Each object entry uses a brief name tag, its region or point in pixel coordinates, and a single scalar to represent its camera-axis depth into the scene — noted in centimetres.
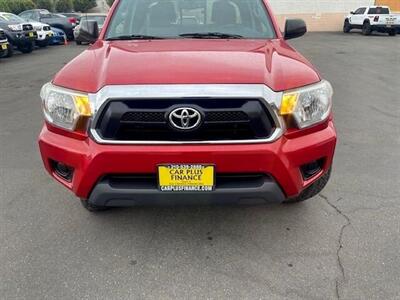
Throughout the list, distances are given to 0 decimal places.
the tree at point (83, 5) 4156
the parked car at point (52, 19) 2047
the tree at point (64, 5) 3828
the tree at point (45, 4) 3528
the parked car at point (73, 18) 2149
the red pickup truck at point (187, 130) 229
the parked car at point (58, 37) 1831
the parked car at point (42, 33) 1594
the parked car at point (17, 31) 1383
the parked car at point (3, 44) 1235
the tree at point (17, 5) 2787
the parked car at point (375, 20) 2314
